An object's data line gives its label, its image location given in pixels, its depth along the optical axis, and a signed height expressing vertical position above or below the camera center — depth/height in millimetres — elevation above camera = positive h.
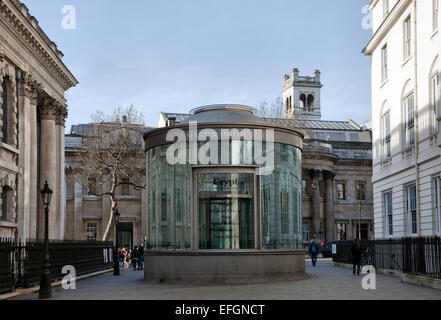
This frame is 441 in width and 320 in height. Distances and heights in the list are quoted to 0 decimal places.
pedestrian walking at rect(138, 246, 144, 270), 36219 -2434
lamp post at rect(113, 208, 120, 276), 30427 -2307
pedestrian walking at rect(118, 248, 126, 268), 43119 -2764
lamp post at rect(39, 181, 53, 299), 18500 -1968
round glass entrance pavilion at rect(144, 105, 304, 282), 21312 +302
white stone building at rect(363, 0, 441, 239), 25938 +4369
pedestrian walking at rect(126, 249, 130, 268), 44159 -3272
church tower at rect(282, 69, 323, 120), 115538 +21883
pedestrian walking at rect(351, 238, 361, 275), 27488 -1700
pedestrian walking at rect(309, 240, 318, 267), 37969 -2366
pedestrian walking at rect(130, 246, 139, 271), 36812 -2355
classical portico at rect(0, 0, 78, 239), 33406 +5693
